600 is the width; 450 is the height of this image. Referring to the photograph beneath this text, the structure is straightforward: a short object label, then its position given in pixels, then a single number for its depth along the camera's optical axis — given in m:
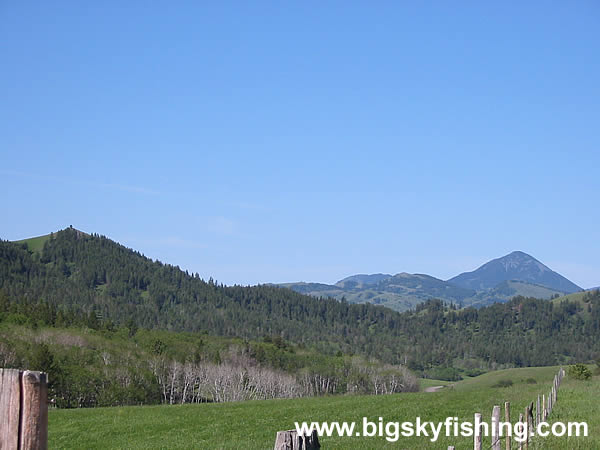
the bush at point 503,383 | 187.23
